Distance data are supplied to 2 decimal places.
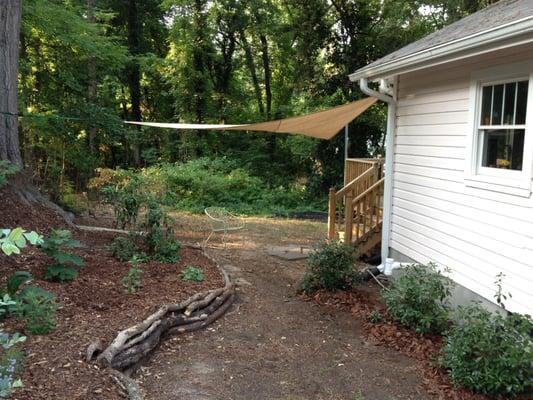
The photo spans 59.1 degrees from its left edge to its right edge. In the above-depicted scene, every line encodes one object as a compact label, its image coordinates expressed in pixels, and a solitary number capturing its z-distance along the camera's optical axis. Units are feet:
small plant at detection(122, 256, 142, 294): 15.89
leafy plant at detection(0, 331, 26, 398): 6.59
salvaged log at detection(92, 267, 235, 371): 11.57
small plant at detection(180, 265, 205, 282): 18.40
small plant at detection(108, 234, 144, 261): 19.26
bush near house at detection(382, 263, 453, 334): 14.80
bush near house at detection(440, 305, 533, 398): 11.02
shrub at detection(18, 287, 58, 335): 11.60
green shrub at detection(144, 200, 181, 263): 20.26
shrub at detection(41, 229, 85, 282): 15.19
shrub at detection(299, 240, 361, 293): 19.49
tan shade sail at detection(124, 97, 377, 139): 21.93
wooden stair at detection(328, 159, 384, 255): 23.95
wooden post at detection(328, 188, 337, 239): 25.91
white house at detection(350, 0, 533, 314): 12.82
